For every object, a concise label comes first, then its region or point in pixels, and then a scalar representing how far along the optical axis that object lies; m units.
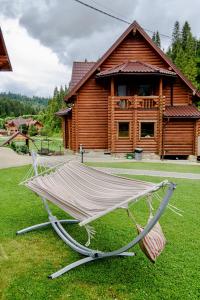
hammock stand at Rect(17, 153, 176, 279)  2.41
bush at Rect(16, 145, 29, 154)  15.87
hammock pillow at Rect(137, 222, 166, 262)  2.59
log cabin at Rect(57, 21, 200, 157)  14.02
